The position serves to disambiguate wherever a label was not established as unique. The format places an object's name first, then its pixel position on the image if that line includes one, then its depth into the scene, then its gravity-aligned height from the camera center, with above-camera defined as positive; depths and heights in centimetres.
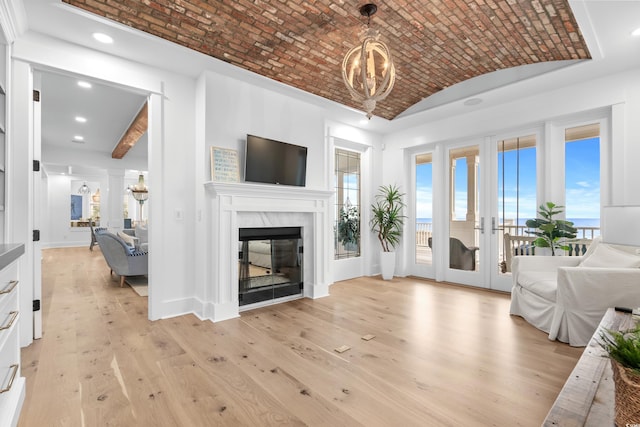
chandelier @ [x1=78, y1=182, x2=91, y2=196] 1134 +89
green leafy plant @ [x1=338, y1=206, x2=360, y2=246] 541 -22
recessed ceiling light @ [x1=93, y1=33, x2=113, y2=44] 277 +159
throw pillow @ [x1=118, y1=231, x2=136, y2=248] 571 -50
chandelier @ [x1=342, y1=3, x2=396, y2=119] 256 +124
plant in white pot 536 -17
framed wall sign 342 +54
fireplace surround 335 -13
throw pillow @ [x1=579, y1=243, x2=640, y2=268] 261 -40
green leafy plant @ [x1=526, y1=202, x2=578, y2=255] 376 -19
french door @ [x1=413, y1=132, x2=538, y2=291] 445 +13
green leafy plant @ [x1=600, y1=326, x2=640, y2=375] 93 -43
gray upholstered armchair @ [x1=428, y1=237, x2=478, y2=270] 491 -68
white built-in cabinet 141 -65
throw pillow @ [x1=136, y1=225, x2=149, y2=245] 692 -48
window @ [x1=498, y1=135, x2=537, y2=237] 434 +44
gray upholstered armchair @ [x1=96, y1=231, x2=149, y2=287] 477 -67
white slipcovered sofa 247 -67
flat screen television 364 +64
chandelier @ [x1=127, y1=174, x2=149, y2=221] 842 +64
